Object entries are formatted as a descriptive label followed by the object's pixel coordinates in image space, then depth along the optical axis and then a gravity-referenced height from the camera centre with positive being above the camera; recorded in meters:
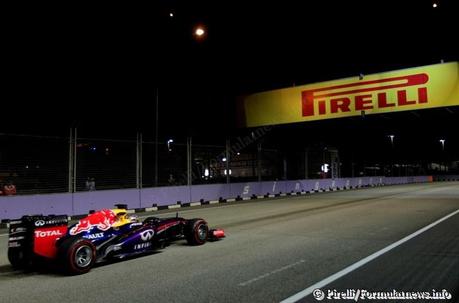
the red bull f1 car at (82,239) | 7.20 -0.93
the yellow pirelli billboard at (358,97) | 21.59 +4.35
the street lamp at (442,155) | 82.71 +4.21
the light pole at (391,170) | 61.37 +1.14
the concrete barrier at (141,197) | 15.79 -0.62
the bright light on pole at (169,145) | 23.78 +1.93
